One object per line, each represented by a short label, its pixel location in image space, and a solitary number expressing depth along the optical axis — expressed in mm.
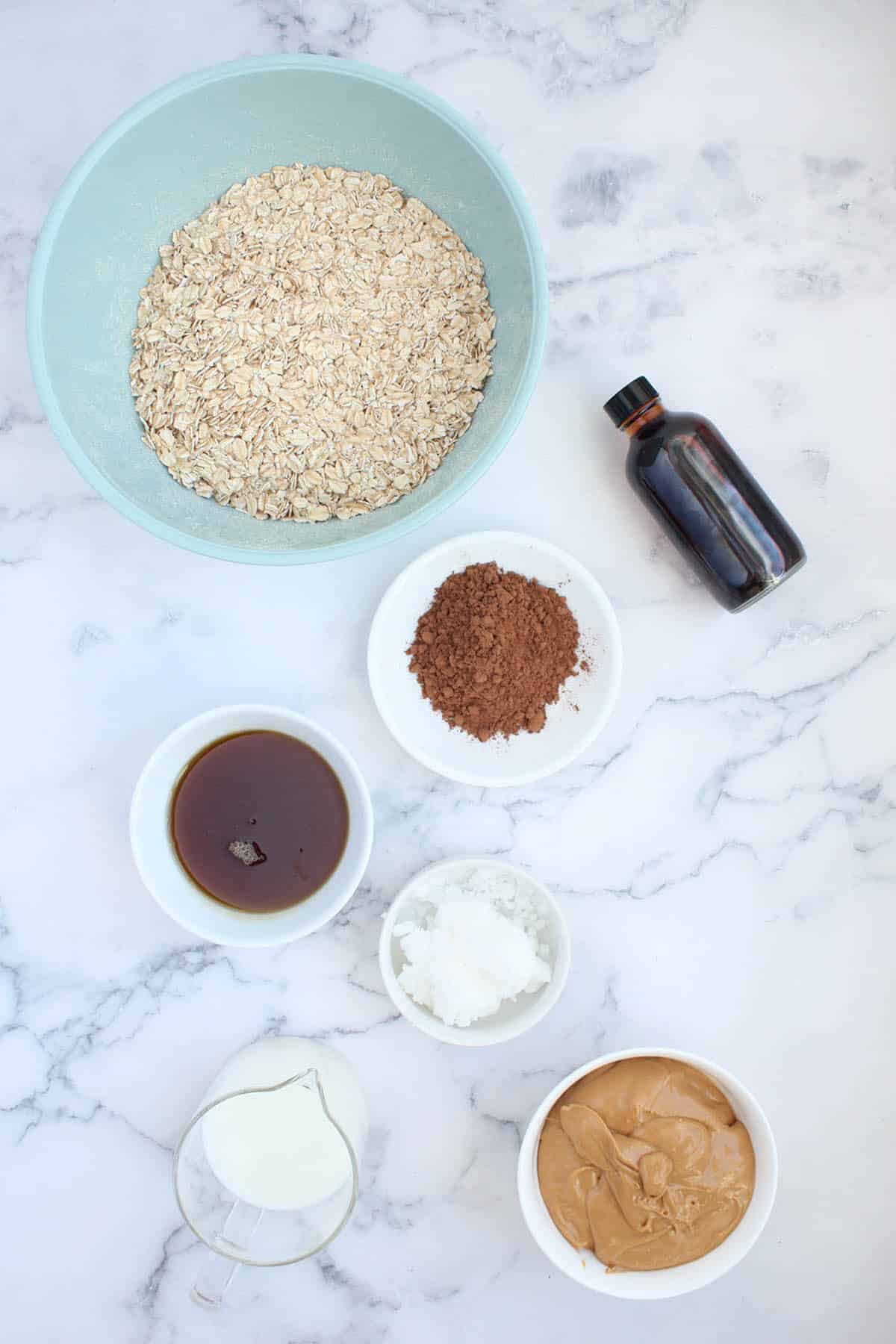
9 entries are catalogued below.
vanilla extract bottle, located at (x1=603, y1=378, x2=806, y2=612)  1212
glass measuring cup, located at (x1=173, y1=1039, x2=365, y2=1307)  1153
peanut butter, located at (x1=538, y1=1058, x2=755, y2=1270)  1150
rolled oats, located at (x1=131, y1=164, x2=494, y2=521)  1166
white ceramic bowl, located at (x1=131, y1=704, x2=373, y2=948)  1195
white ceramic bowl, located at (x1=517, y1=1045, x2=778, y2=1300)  1171
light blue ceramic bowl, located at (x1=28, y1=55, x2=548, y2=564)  1090
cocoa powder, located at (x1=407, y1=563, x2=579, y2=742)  1228
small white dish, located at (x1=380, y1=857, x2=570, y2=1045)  1220
